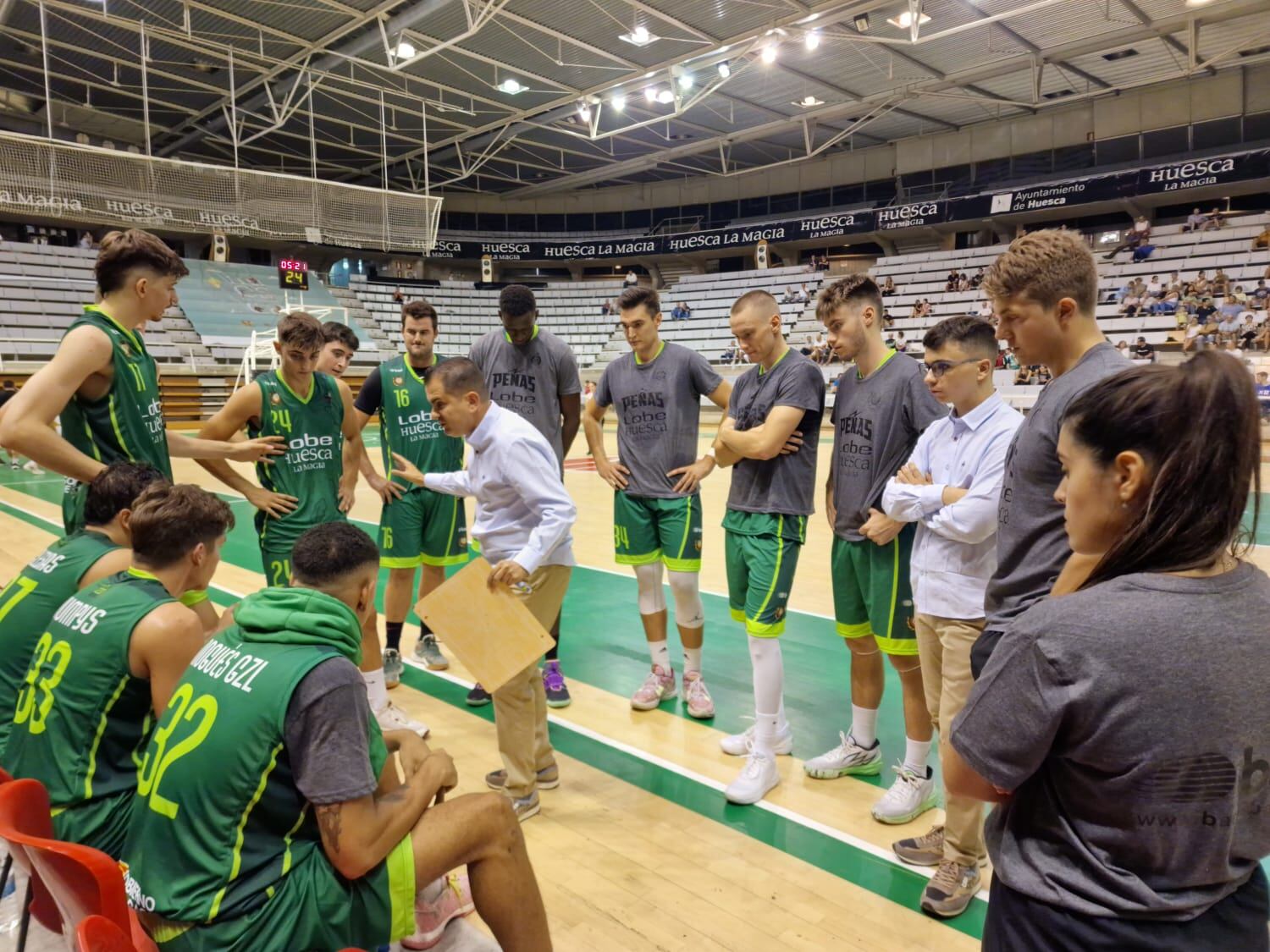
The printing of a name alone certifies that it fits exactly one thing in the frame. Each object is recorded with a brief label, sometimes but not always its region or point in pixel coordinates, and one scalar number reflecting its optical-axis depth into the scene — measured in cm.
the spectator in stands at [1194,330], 1625
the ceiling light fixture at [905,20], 1351
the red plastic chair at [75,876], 144
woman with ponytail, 101
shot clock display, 2039
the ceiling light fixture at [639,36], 1424
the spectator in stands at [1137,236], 2047
